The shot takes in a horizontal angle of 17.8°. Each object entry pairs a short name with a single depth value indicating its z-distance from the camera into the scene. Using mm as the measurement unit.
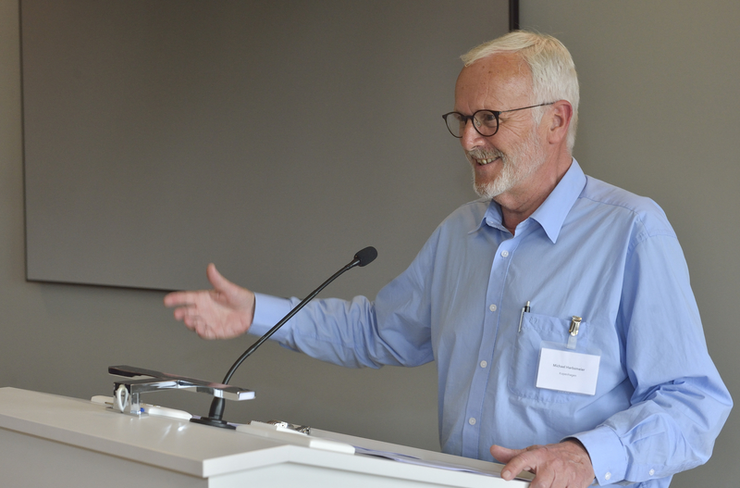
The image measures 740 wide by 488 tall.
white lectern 3271
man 3584
